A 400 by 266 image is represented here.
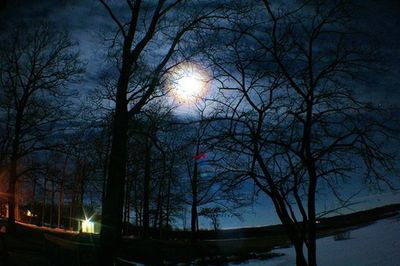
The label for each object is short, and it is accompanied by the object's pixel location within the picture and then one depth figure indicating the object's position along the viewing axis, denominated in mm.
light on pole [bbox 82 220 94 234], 41025
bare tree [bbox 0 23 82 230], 25859
